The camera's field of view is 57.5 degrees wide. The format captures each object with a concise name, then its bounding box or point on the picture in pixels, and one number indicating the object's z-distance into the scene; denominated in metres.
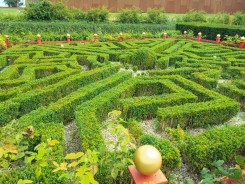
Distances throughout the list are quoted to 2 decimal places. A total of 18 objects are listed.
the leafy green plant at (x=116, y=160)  2.71
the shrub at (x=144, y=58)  8.83
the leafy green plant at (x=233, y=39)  13.45
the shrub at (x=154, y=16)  19.73
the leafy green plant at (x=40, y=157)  2.33
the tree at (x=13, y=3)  39.81
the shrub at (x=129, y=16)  19.30
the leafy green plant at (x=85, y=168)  2.17
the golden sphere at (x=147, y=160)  2.68
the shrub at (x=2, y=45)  10.40
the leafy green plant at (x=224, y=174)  2.70
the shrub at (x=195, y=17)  20.53
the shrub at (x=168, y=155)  3.41
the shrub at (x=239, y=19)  19.11
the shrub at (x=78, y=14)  18.56
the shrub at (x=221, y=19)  19.58
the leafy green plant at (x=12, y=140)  2.77
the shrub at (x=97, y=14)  18.33
